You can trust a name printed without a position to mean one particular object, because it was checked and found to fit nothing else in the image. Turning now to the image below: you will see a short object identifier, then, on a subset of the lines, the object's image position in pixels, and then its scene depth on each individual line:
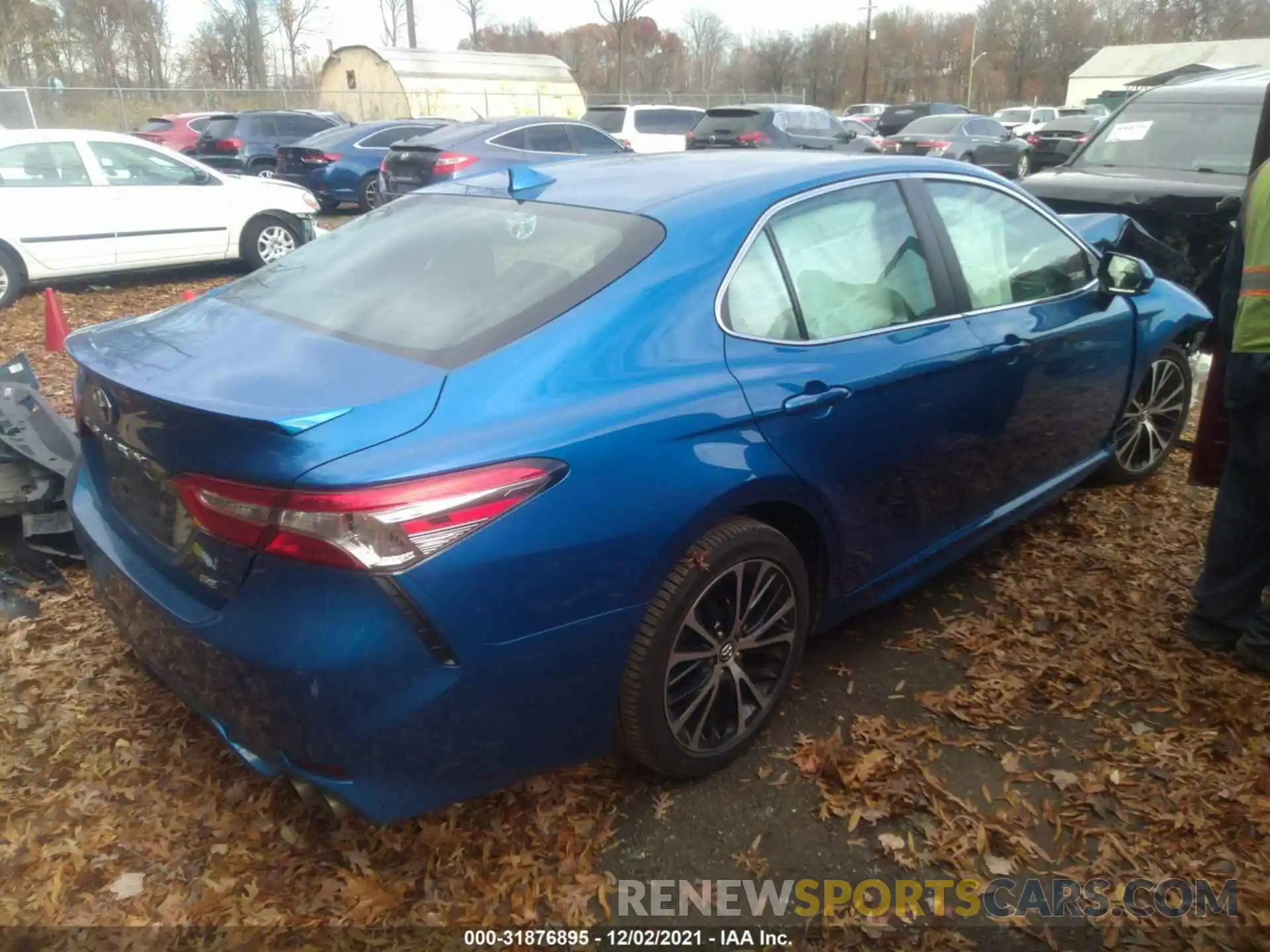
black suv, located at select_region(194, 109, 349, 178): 18.38
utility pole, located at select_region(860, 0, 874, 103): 55.20
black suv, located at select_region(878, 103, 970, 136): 34.19
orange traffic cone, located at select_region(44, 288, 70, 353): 7.09
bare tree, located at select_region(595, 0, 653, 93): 44.22
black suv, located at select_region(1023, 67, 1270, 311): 6.80
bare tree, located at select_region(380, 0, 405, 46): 62.00
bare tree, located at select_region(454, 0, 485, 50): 59.31
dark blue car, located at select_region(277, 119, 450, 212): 15.71
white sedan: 8.77
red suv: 20.17
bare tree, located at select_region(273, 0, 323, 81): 51.86
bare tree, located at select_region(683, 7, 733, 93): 72.38
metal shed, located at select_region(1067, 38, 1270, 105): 54.50
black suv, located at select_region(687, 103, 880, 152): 18.30
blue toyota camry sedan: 2.07
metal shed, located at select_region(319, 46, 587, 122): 36.16
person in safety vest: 3.08
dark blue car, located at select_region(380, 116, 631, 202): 12.80
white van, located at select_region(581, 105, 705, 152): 19.98
